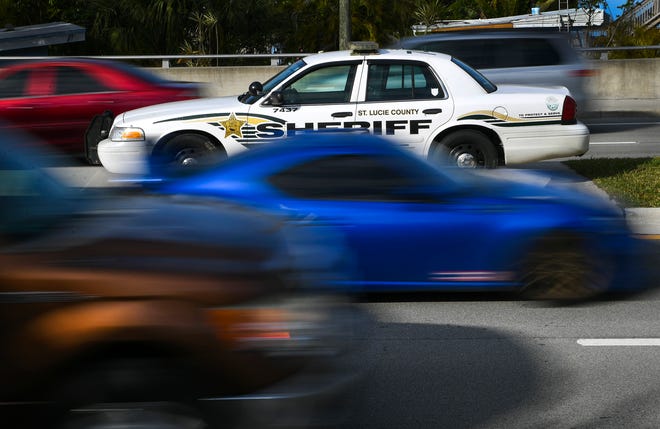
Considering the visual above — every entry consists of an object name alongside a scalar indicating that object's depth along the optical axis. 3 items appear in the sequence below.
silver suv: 16.62
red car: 14.14
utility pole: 21.73
